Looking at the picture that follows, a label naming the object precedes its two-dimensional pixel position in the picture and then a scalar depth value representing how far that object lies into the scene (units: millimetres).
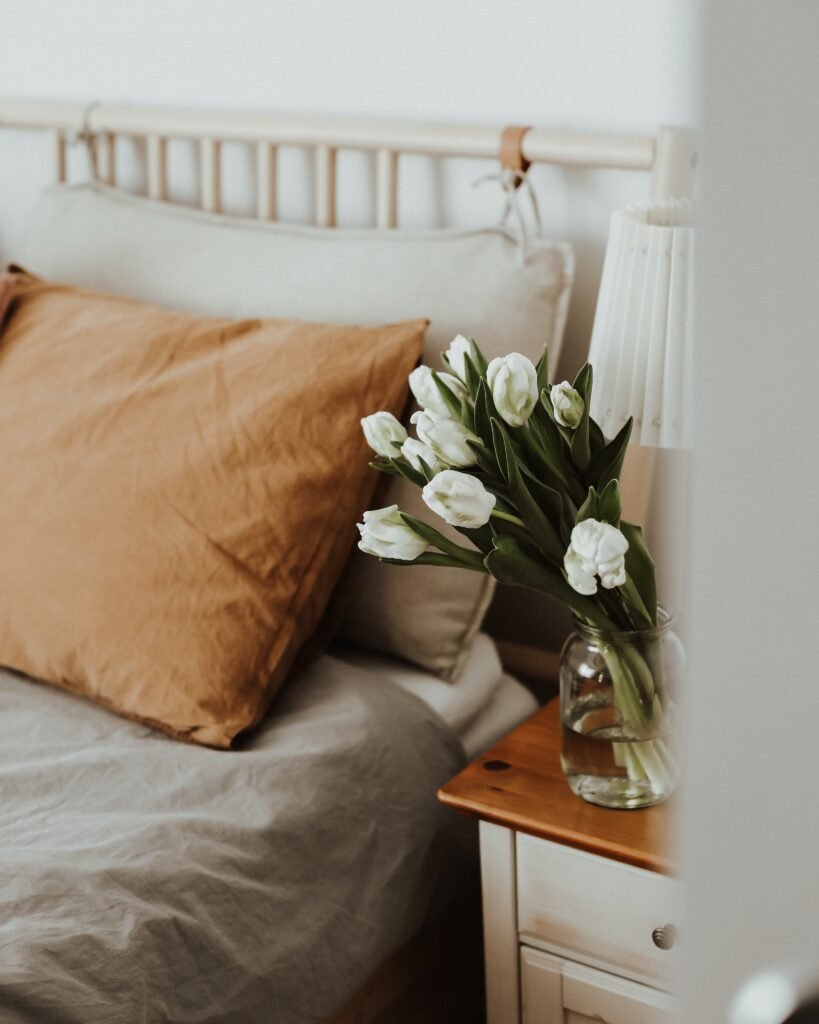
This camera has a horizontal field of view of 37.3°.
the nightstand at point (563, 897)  1074
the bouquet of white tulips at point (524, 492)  931
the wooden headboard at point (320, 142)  1354
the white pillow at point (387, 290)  1359
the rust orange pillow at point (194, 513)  1220
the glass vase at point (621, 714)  1034
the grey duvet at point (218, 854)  943
